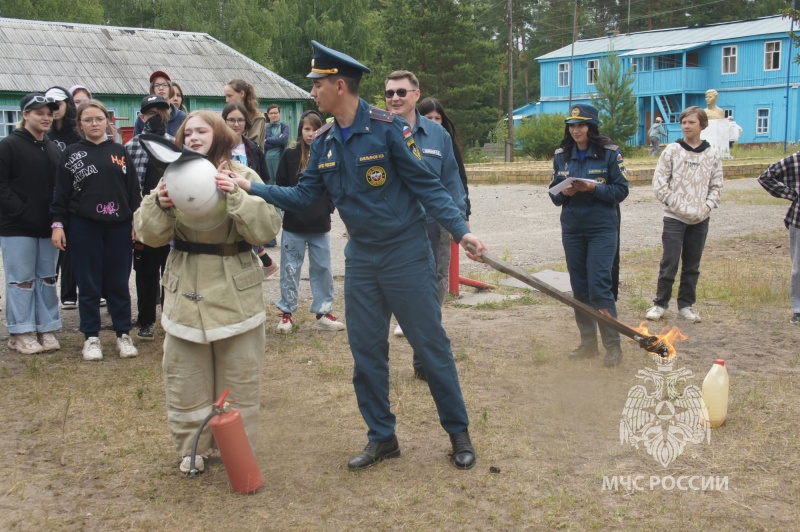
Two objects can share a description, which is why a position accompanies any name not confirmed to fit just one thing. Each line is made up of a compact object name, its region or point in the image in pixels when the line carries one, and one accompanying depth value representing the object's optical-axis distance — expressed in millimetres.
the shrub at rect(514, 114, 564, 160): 34562
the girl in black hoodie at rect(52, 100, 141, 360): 6746
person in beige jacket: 4316
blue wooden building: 46031
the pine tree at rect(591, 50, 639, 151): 34594
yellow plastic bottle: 5016
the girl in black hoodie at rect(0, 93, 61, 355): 6883
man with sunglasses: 5715
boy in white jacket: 7980
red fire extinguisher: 4133
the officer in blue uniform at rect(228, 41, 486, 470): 4352
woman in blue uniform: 6445
